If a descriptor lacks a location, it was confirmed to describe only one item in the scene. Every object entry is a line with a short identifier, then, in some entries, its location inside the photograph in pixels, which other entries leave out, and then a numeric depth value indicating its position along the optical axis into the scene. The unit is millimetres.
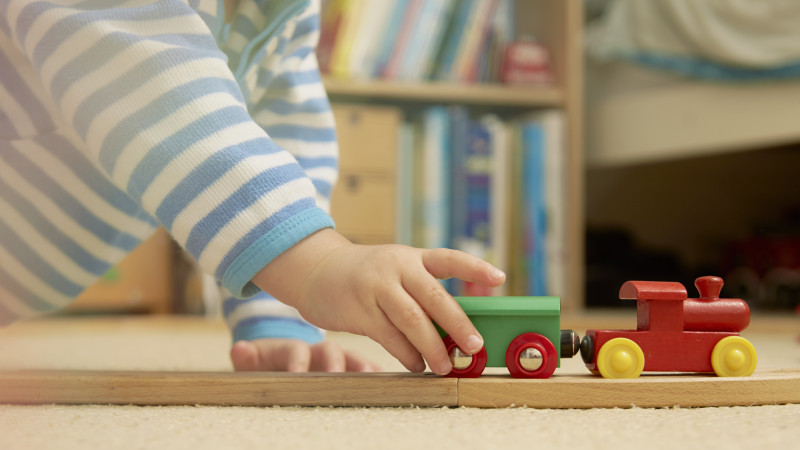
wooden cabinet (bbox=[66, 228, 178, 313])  1590
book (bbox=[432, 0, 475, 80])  1562
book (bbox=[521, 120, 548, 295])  1523
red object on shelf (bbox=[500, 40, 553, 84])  1573
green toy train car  446
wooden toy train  447
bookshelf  1516
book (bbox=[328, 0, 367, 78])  1507
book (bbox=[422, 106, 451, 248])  1492
